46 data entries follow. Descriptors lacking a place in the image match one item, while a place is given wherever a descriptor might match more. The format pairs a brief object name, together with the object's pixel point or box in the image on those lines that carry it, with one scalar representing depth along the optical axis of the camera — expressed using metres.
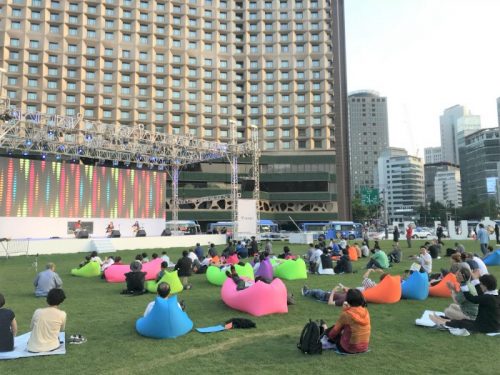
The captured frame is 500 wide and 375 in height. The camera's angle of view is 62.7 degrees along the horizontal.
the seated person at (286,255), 16.88
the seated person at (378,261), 16.39
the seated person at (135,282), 12.25
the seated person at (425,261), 13.80
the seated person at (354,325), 6.32
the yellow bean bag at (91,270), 16.70
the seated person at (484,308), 6.86
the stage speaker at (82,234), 29.74
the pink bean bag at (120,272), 15.06
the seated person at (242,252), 21.51
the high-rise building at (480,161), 117.38
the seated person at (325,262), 16.04
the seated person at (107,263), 16.50
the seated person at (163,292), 7.46
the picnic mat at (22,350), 6.37
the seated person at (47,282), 11.70
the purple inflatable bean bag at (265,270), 13.97
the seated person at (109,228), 35.03
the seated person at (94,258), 17.33
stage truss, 26.90
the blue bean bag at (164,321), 7.40
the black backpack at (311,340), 6.46
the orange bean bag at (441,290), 10.84
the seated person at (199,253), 18.84
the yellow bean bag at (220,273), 13.32
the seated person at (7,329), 6.32
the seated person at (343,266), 16.11
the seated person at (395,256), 19.39
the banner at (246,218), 34.00
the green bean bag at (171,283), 12.08
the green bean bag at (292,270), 14.95
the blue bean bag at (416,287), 10.68
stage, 25.45
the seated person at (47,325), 6.50
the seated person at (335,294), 10.15
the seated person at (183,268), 13.94
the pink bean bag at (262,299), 9.17
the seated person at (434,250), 19.16
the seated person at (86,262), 17.31
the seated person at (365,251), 22.36
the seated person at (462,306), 7.59
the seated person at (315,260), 16.31
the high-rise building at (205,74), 62.03
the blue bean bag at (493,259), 17.31
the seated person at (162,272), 12.46
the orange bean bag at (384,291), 10.09
